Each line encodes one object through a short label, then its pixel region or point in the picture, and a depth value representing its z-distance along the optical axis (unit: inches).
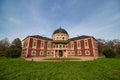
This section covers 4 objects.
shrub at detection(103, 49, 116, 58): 673.3
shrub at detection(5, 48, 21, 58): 651.1
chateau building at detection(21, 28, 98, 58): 810.4
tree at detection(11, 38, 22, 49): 1400.9
